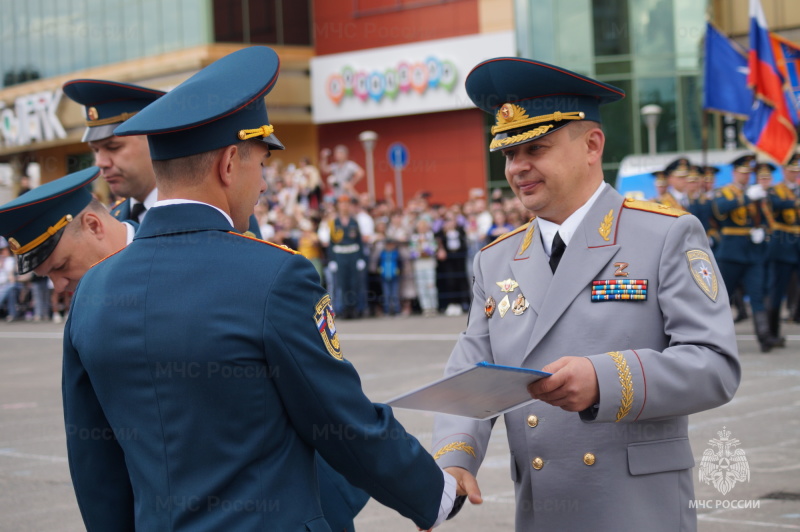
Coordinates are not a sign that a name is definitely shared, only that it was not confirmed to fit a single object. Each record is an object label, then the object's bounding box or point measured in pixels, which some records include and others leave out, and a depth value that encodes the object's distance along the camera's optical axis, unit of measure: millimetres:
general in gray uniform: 2779
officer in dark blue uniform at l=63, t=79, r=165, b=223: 4812
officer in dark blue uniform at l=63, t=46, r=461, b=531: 2373
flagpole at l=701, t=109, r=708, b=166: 16711
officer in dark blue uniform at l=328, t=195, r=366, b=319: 19422
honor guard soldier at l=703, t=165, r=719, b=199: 15409
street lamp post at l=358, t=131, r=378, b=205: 27516
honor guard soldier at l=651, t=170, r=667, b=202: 16750
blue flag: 17031
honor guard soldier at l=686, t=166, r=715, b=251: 14461
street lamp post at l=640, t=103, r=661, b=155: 24958
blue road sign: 26109
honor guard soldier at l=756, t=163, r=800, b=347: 13492
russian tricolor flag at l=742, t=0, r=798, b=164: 16344
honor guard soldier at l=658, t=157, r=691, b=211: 15656
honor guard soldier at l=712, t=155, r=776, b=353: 13125
